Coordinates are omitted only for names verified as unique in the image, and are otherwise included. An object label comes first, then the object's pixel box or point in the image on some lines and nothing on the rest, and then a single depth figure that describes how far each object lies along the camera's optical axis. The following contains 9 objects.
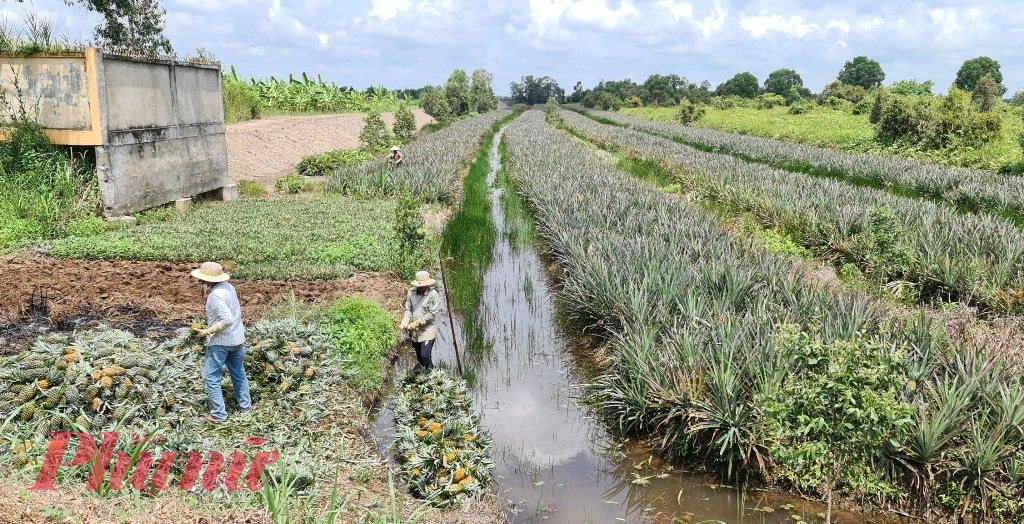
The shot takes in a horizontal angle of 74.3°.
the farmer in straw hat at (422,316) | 6.15
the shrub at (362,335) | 6.31
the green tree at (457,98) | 60.00
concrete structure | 11.10
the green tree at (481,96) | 80.31
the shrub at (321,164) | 19.94
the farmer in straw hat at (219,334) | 4.86
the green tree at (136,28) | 23.27
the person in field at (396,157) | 17.81
